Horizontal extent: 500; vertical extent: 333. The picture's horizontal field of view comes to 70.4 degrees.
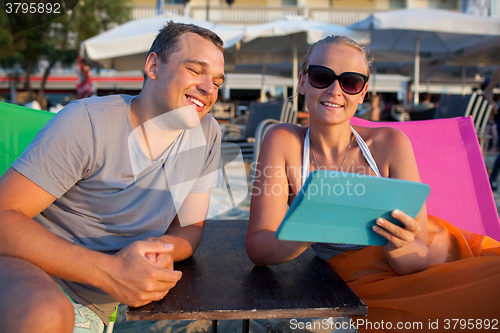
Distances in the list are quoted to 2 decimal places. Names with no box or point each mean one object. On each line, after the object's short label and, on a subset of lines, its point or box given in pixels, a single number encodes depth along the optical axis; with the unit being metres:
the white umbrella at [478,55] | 8.93
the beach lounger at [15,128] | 1.86
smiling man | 1.04
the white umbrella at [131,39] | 6.72
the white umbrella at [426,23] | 6.99
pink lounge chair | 2.14
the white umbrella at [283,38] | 7.24
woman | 1.19
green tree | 16.02
